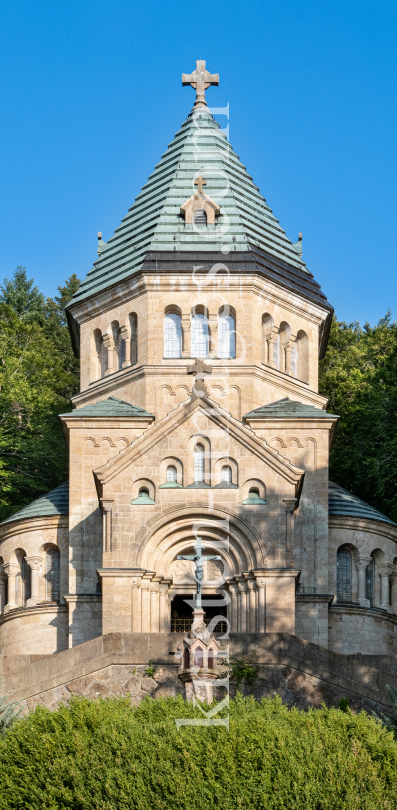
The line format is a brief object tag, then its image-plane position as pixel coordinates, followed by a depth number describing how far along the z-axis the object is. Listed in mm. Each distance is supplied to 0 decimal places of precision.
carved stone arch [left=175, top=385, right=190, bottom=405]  49688
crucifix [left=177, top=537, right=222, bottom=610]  38031
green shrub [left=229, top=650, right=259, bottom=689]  38938
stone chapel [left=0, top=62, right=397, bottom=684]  44188
